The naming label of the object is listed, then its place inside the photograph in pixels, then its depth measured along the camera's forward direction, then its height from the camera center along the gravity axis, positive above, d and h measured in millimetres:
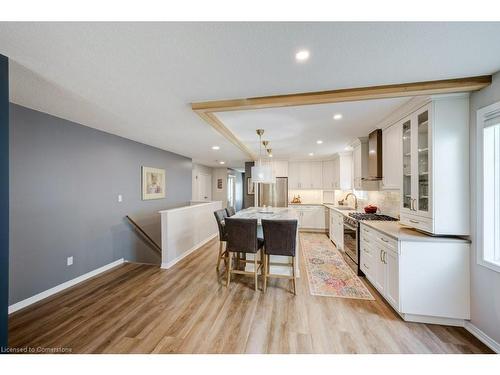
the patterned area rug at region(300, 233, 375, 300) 2661 -1446
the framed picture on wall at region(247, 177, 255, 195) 7975 -44
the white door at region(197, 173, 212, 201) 8477 +6
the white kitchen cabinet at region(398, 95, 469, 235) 1958 +229
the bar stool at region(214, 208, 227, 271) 3282 -722
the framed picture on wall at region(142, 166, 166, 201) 4462 +80
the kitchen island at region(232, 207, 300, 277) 3158 -538
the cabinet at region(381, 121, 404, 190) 2713 +468
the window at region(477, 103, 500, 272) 1774 +4
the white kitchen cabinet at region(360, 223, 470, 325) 1957 -952
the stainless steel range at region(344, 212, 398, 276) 3192 -797
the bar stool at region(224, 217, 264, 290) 2703 -718
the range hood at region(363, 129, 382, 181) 3230 +574
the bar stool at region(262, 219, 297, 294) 2623 -709
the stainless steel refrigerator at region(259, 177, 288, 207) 6715 -206
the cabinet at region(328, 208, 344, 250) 4164 -987
